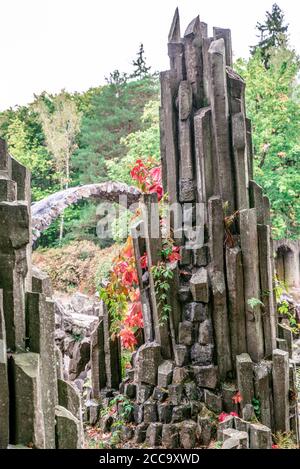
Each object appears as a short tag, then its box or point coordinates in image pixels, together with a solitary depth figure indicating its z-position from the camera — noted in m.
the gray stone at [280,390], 4.55
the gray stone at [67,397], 2.72
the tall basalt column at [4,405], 2.20
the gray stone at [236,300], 4.71
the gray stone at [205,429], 4.51
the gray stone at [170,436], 4.55
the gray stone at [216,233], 4.80
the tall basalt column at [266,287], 4.74
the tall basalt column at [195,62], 5.16
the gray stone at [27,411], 2.25
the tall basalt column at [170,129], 5.13
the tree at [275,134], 11.93
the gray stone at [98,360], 5.70
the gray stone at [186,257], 5.00
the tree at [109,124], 17.22
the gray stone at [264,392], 4.50
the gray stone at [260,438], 3.66
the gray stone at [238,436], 3.22
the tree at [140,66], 19.50
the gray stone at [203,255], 4.92
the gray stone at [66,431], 2.46
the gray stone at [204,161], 4.92
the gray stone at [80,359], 7.65
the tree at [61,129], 17.81
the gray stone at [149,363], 4.83
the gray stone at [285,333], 5.51
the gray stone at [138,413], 4.82
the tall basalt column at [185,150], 5.05
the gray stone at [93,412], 5.46
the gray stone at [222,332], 4.73
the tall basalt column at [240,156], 4.84
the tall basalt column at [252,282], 4.68
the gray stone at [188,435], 4.51
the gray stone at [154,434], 4.61
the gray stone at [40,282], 3.01
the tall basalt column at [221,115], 4.88
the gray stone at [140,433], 4.73
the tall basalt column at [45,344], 2.43
